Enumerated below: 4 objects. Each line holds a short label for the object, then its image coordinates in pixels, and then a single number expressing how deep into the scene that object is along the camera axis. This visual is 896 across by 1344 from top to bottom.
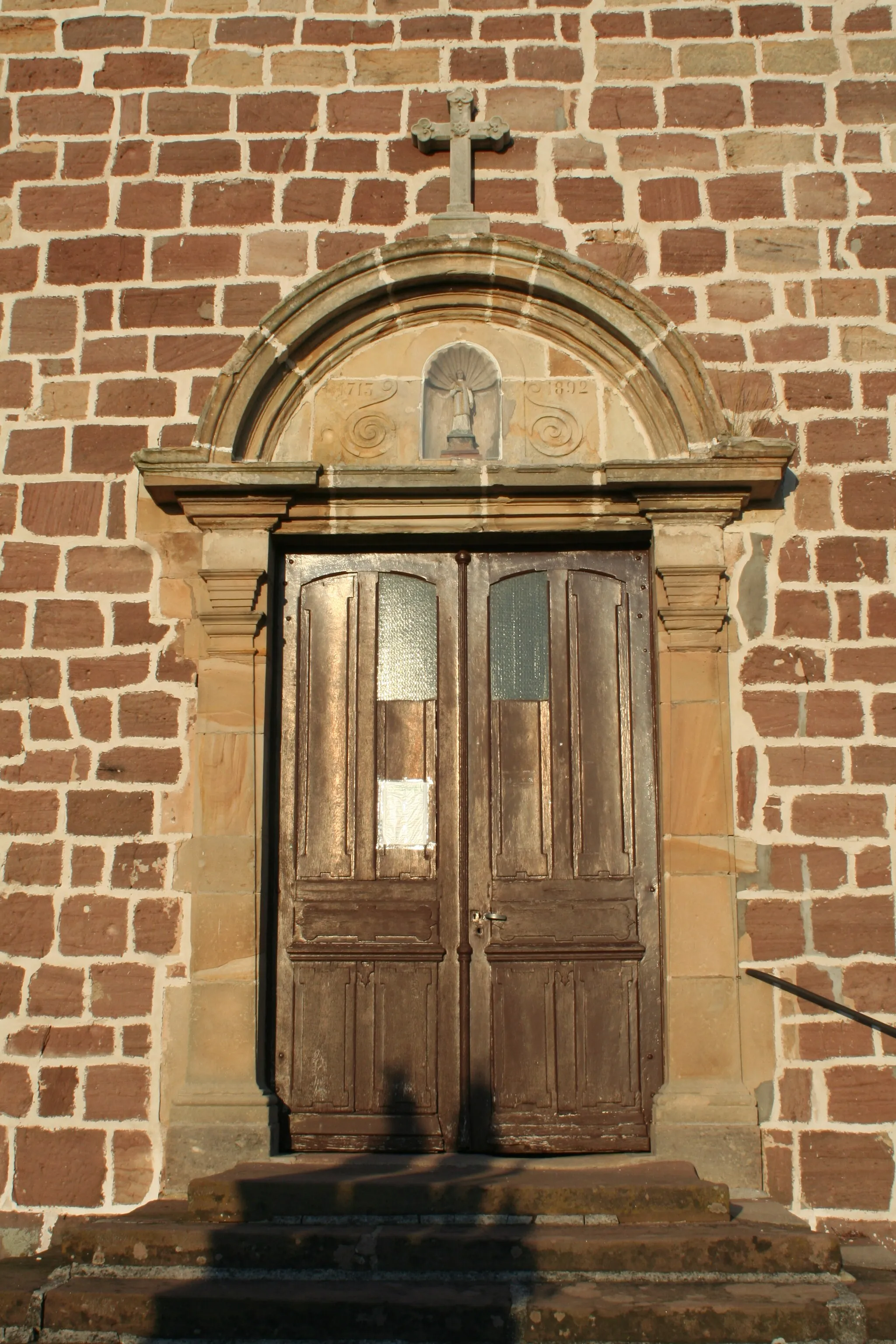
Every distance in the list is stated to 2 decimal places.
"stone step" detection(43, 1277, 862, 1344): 3.66
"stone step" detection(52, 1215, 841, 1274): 3.95
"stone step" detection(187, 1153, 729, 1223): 4.20
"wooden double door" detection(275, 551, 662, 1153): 4.86
